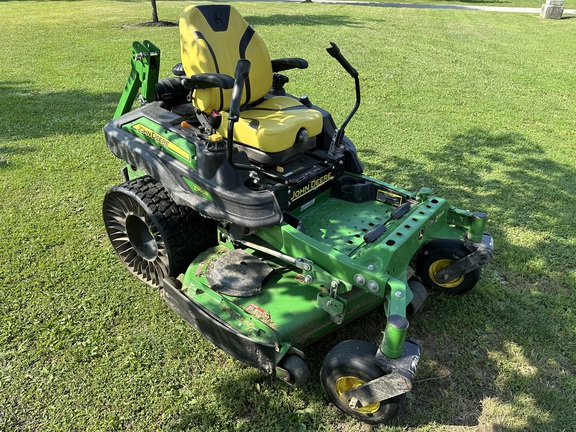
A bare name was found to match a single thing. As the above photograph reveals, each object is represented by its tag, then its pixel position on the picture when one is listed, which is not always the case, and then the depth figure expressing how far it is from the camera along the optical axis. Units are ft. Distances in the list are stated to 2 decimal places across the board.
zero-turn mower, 9.26
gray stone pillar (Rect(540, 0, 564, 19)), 55.57
